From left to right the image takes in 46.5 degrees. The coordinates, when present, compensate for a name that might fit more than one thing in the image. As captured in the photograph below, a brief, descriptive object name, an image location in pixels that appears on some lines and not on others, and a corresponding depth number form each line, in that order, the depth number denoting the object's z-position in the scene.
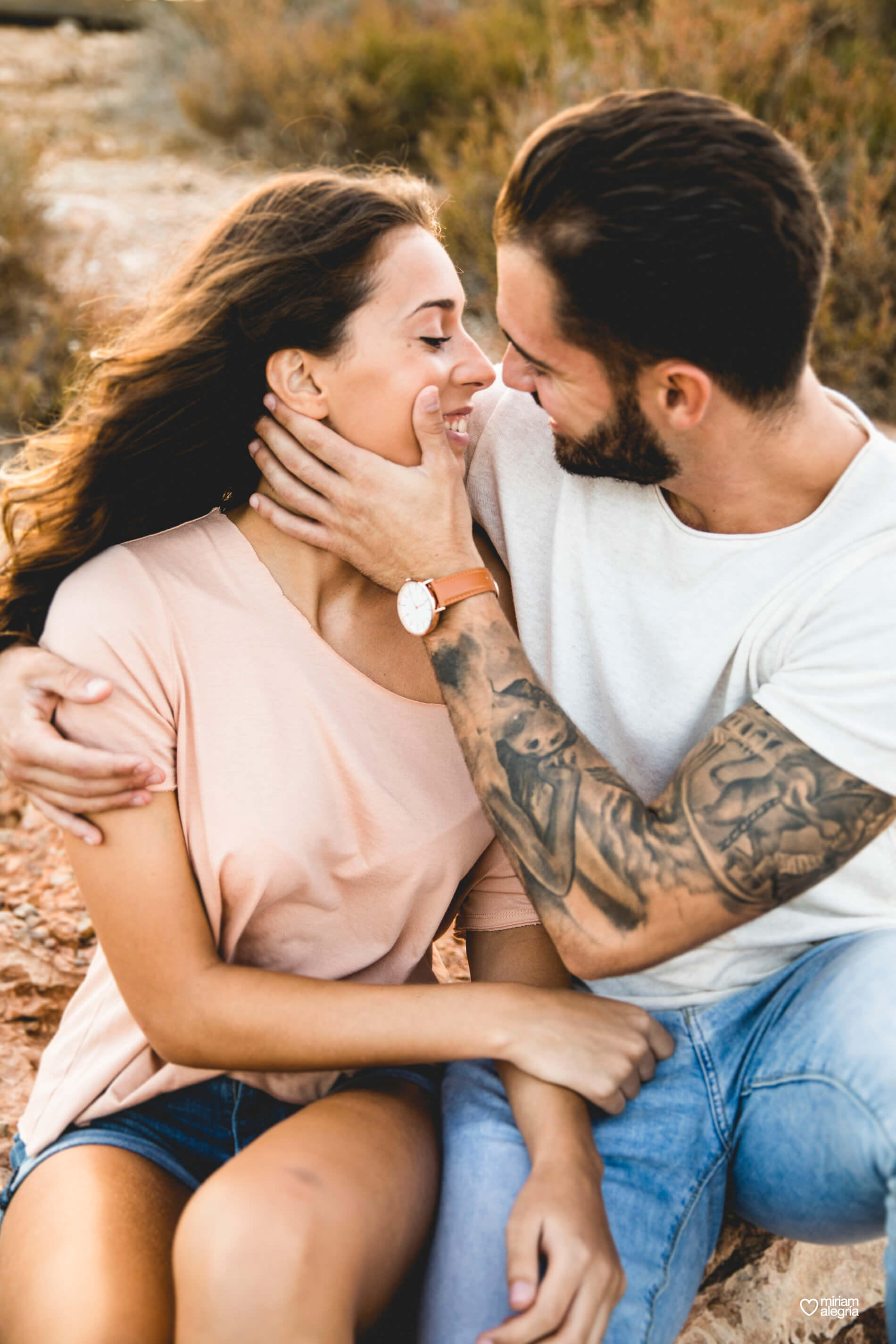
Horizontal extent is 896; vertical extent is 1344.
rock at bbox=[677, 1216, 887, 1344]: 2.10
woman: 1.63
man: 1.72
